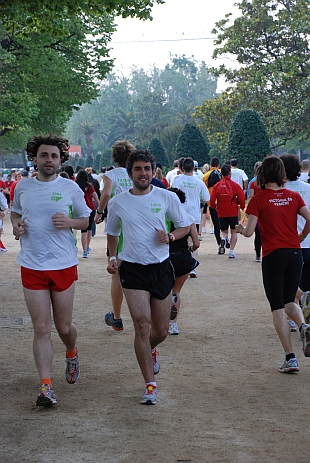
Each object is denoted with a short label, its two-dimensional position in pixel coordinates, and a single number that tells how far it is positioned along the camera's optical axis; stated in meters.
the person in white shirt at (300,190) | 8.55
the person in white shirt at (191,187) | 13.67
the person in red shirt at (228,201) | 17.31
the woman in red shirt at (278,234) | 7.55
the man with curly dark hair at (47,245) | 6.52
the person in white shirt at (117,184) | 9.21
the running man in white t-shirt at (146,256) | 6.49
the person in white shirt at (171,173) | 21.62
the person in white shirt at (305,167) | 16.89
